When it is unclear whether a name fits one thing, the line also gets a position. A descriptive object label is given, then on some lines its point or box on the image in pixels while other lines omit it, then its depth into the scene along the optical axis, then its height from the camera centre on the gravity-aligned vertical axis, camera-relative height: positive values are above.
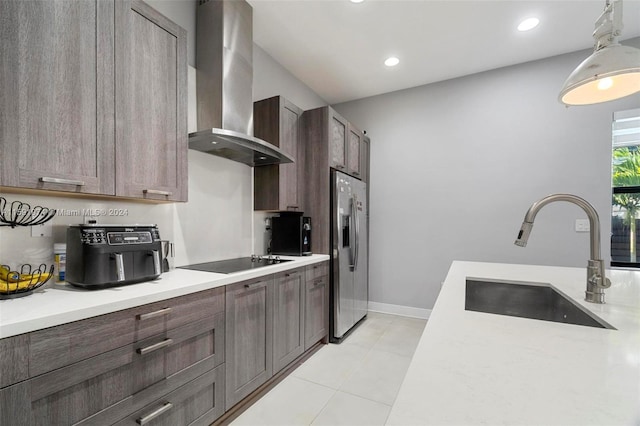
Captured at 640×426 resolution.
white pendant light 0.98 +0.57
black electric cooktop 1.87 -0.40
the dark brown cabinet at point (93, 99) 1.09 +0.53
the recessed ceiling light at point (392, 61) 2.98 +1.66
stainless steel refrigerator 2.86 -0.48
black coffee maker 2.67 -0.23
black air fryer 1.26 -0.22
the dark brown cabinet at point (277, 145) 2.59 +0.60
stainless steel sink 1.35 -0.45
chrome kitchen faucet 1.03 -0.11
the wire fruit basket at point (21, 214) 1.24 -0.02
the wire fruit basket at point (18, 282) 1.09 -0.29
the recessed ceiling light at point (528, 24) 2.40 +1.69
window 2.76 +0.22
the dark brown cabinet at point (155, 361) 0.92 -0.67
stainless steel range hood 2.02 +1.04
